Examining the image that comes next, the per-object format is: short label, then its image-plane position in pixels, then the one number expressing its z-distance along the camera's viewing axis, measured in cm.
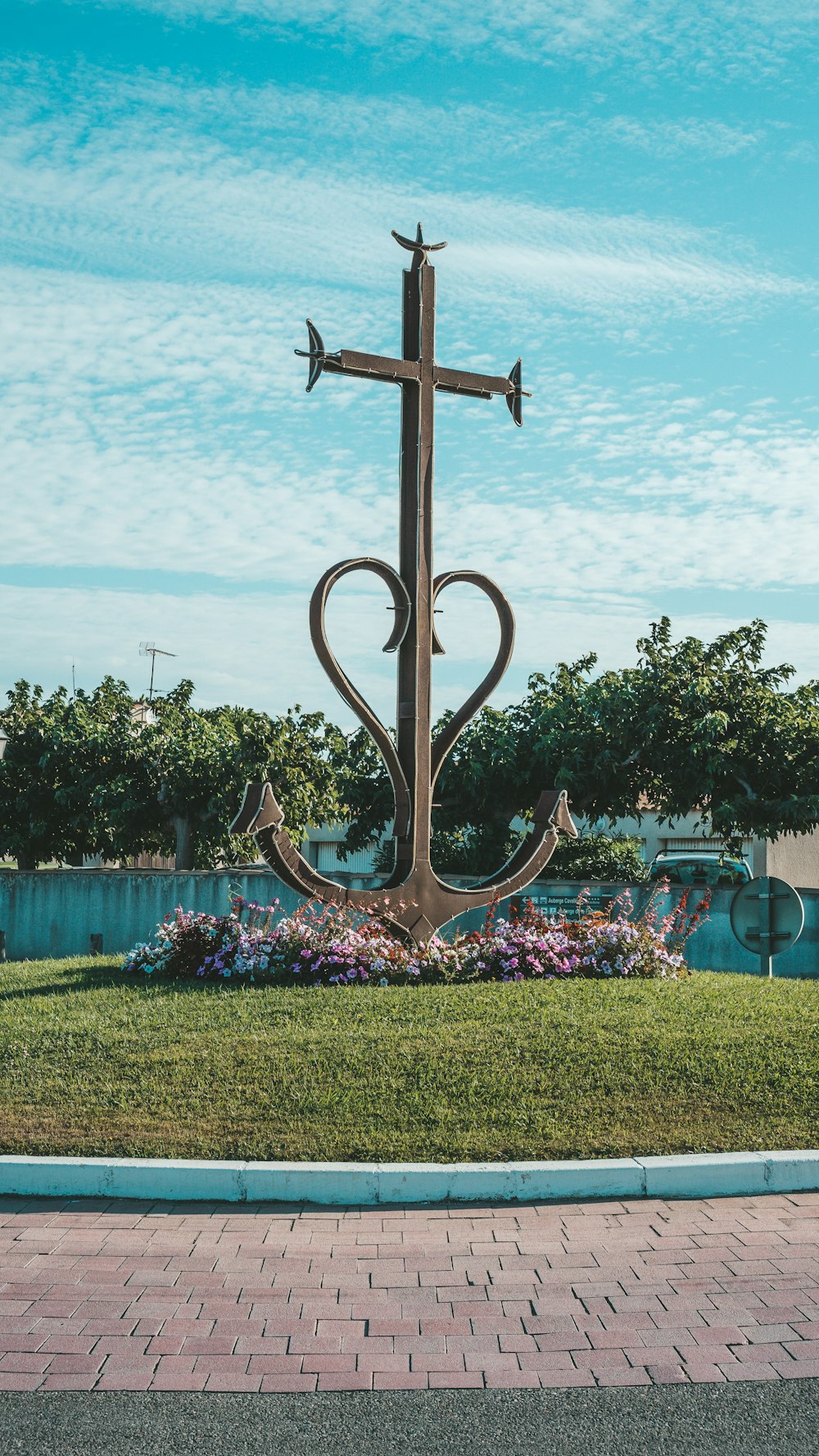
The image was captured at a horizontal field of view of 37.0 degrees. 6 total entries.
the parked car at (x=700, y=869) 2091
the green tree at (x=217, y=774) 2031
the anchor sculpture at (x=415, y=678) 1069
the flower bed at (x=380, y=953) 1006
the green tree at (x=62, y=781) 2072
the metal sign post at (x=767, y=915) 1061
